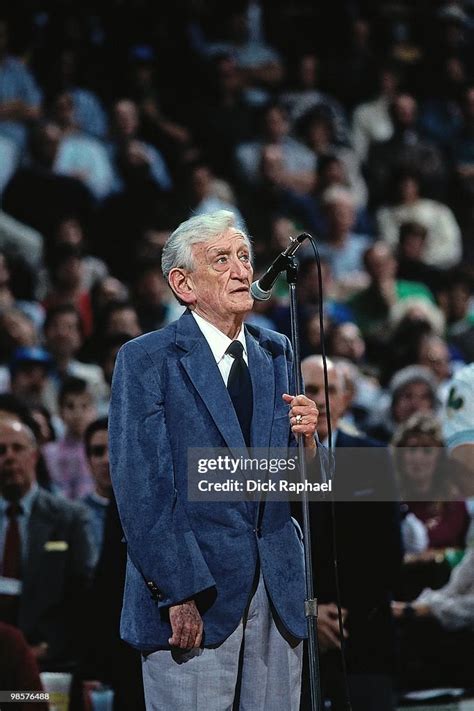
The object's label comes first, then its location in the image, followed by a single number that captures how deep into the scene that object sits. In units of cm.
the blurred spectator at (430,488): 863
